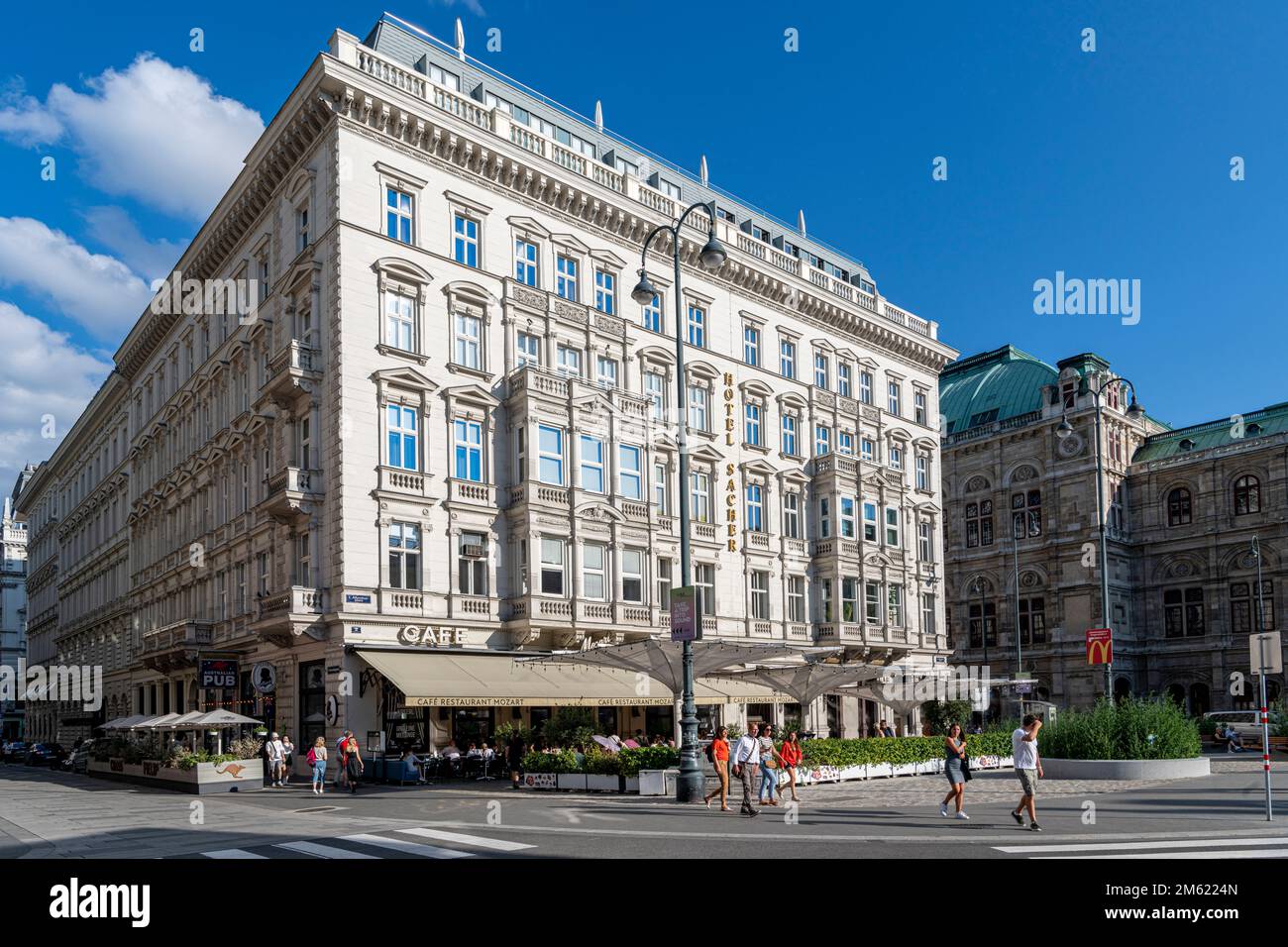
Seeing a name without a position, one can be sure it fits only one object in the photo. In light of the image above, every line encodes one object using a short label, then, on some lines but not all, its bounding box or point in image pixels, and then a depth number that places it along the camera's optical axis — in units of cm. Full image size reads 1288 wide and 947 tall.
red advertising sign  3145
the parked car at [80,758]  4866
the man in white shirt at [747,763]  2198
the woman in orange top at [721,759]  2312
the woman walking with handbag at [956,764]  2006
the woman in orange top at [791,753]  2440
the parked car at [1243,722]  5128
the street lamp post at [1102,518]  3393
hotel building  3466
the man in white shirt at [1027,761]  1827
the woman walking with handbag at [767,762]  2383
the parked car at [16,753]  7062
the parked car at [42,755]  6300
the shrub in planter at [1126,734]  2912
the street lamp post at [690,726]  2397
